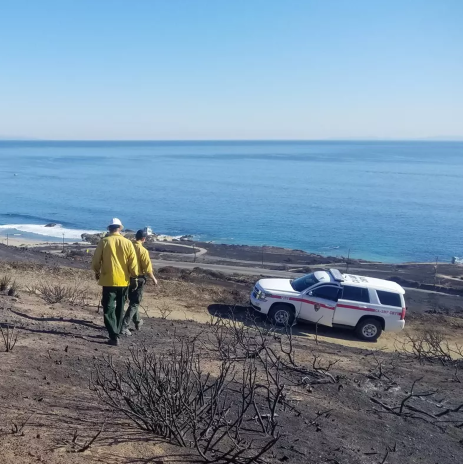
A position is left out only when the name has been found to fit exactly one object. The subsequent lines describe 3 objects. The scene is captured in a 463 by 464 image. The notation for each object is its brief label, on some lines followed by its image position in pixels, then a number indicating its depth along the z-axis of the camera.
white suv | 13.47
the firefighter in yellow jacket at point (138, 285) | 8.36
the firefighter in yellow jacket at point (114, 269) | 7.43
